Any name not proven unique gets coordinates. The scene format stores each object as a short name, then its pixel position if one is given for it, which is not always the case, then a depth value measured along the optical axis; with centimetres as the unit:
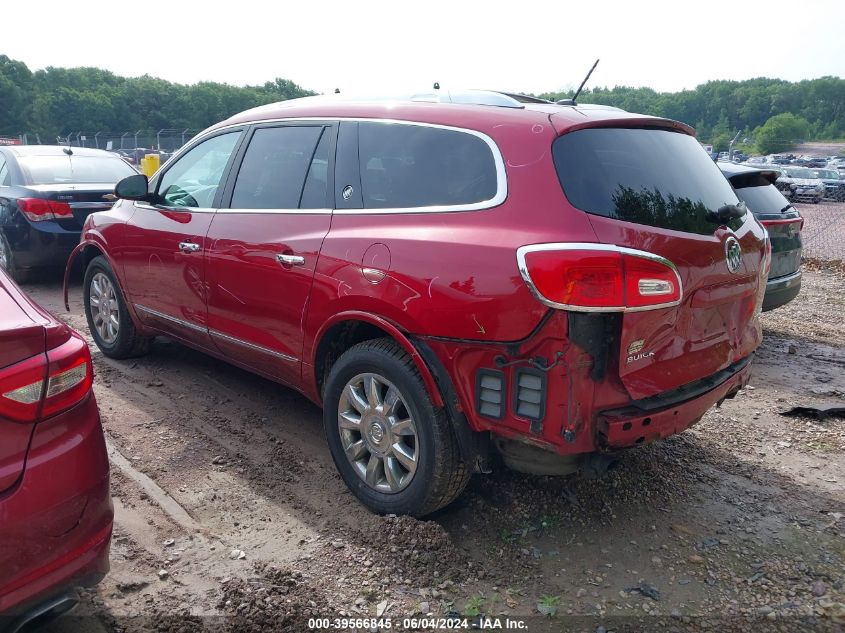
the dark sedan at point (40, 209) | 751
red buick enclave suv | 261
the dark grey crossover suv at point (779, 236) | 607
